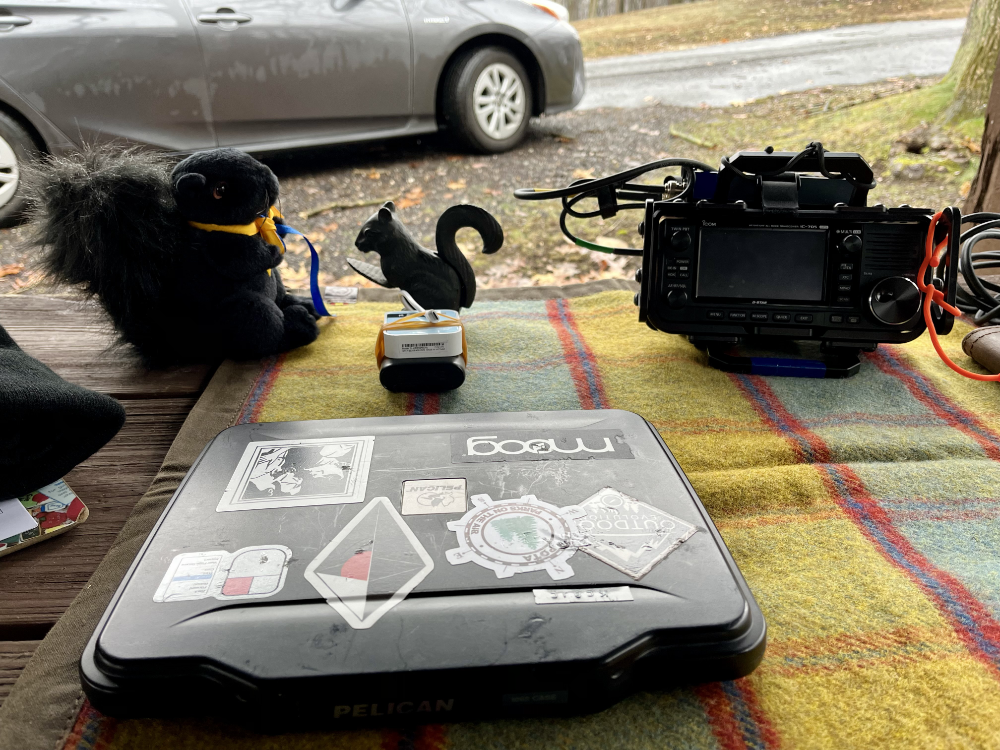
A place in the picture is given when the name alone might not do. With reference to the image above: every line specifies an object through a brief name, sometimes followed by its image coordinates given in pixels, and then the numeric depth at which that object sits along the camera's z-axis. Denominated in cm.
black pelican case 37
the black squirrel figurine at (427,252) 87
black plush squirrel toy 76
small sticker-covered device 76
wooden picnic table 48
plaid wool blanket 39
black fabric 54
